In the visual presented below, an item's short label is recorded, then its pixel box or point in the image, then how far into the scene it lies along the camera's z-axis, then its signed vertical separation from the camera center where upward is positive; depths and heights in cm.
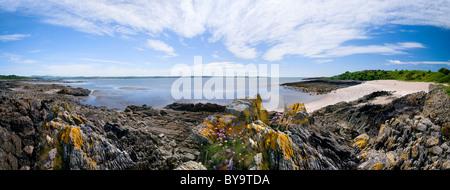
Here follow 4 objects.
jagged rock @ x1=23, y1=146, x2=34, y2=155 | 513 -180
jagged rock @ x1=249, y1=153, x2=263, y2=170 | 544 -232
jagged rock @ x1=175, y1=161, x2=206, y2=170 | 556 -251
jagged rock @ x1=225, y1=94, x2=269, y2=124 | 969 -131
